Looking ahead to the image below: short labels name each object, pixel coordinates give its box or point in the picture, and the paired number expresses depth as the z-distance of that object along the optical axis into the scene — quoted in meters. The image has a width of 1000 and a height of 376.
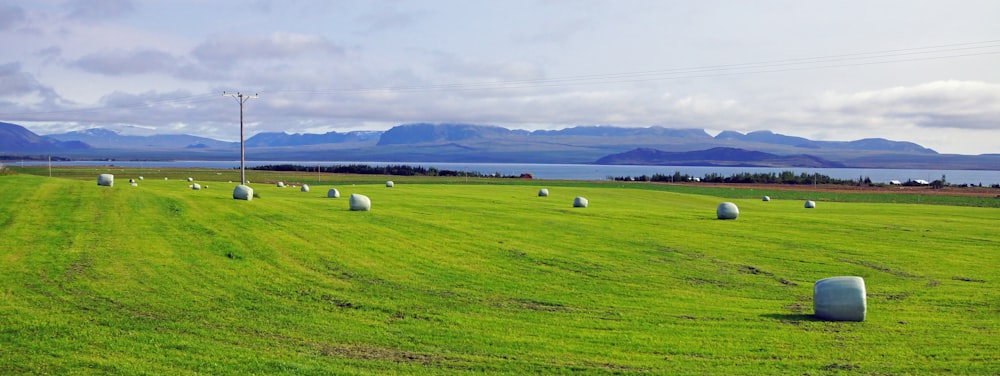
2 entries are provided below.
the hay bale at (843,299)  17.30
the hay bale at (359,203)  38.69
